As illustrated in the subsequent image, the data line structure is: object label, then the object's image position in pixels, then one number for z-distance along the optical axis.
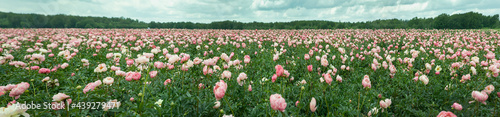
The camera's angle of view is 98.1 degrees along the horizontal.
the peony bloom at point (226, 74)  2.36
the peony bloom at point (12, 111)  1.14
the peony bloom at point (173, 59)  2.44
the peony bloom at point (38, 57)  2.89
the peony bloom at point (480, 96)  1.74
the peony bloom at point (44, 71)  2.52
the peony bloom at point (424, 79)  2.46
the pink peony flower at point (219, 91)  1.46
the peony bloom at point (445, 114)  1.31
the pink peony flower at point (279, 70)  1.99
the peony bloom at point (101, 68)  2.74
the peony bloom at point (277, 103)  1.37
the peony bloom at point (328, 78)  2.02
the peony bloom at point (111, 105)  1.67
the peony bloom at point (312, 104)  1.62
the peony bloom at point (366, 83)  2.01
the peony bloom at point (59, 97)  1.28
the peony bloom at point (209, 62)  2.43
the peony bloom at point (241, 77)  2.21
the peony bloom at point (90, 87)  1.77
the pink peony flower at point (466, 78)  2.81
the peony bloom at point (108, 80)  2.08
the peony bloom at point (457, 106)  1.76
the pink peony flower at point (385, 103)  1.92
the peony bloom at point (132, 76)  2.18
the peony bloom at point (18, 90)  1.72
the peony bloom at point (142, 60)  2.26
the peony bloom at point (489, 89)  2.31
